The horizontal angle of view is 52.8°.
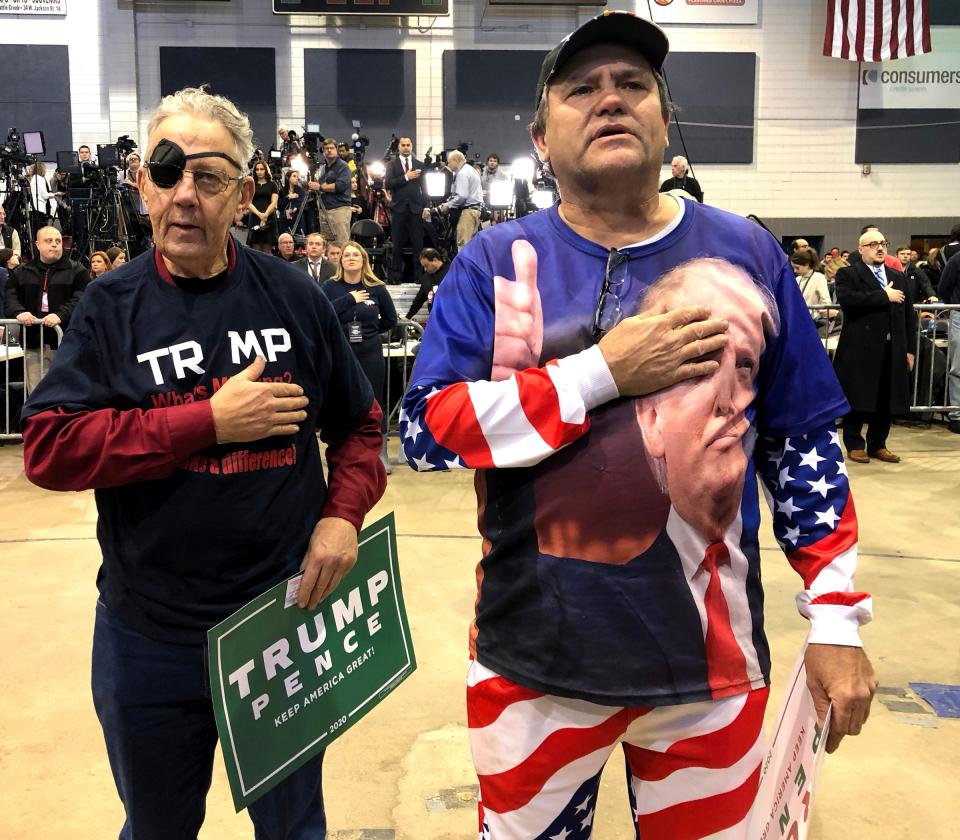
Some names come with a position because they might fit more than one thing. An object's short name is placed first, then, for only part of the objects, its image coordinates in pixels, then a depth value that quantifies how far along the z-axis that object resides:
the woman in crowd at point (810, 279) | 9.38
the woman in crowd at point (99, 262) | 9.33
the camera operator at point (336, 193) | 13.19
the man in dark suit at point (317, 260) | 8.99
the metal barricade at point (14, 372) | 7.56
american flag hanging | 17.77
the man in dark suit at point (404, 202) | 13.52
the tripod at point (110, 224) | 14.50
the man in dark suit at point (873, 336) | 7.22
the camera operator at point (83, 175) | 14.72
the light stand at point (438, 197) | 14.29
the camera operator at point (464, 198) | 13.88
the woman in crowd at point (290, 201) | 13.89
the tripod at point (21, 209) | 14.60
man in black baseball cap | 1.39
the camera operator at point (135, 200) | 14.31
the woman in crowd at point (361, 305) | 6.70
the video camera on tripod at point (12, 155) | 13.82
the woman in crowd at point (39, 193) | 15.14
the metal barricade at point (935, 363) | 8.31
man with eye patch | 1.63
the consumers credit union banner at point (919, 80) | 18.34
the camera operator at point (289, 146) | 15.26
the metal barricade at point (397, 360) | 8.07
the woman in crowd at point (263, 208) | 11.92
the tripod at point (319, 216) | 13.43
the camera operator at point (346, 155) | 14.64
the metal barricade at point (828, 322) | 8.76
